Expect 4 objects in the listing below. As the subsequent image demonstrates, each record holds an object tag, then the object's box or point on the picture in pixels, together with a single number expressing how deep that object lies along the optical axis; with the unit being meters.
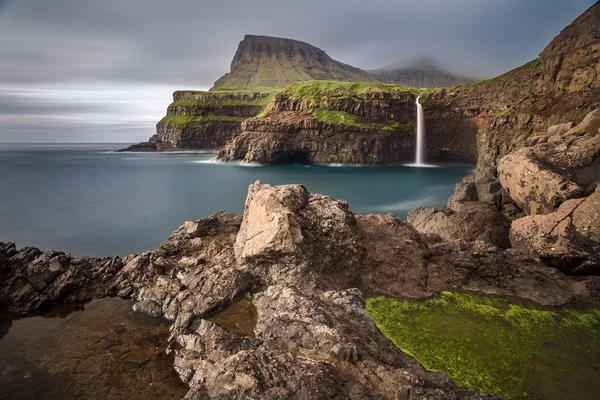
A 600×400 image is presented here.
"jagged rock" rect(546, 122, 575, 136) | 20.23
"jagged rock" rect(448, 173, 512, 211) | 18.86
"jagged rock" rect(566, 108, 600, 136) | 17.47
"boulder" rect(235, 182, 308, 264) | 10.03
